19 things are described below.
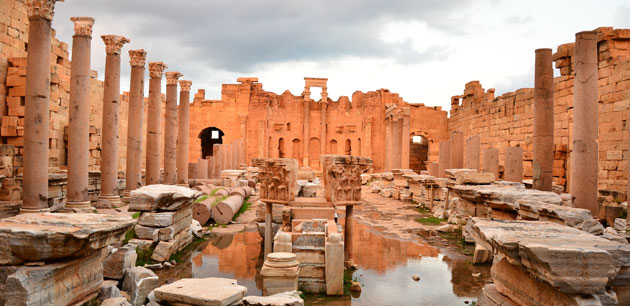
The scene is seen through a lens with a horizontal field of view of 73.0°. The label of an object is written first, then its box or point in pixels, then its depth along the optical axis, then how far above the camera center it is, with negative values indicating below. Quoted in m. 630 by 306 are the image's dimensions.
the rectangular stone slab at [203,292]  5.02 -1.65
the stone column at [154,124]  15.09 +1.24
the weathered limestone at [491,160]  14.55 +0.18
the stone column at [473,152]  15.33 +0.47
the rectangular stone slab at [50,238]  3.96 -0.78
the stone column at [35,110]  9.02 +0.98
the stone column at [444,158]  19.08 +0.29
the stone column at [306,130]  35.52 +2.62
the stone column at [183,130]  18.48 +1.23
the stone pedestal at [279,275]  6.43 -1.73
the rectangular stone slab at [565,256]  3.42 -0.75
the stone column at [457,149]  16.97 +0.62
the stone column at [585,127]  8.48 +0.81
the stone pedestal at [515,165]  12.61 +0.03
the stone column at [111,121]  12.11 +1.04
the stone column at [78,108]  10.41 +1.21
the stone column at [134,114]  13.93 +1.44
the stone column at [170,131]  16.37 +1.06
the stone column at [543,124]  10.05 +1.02
